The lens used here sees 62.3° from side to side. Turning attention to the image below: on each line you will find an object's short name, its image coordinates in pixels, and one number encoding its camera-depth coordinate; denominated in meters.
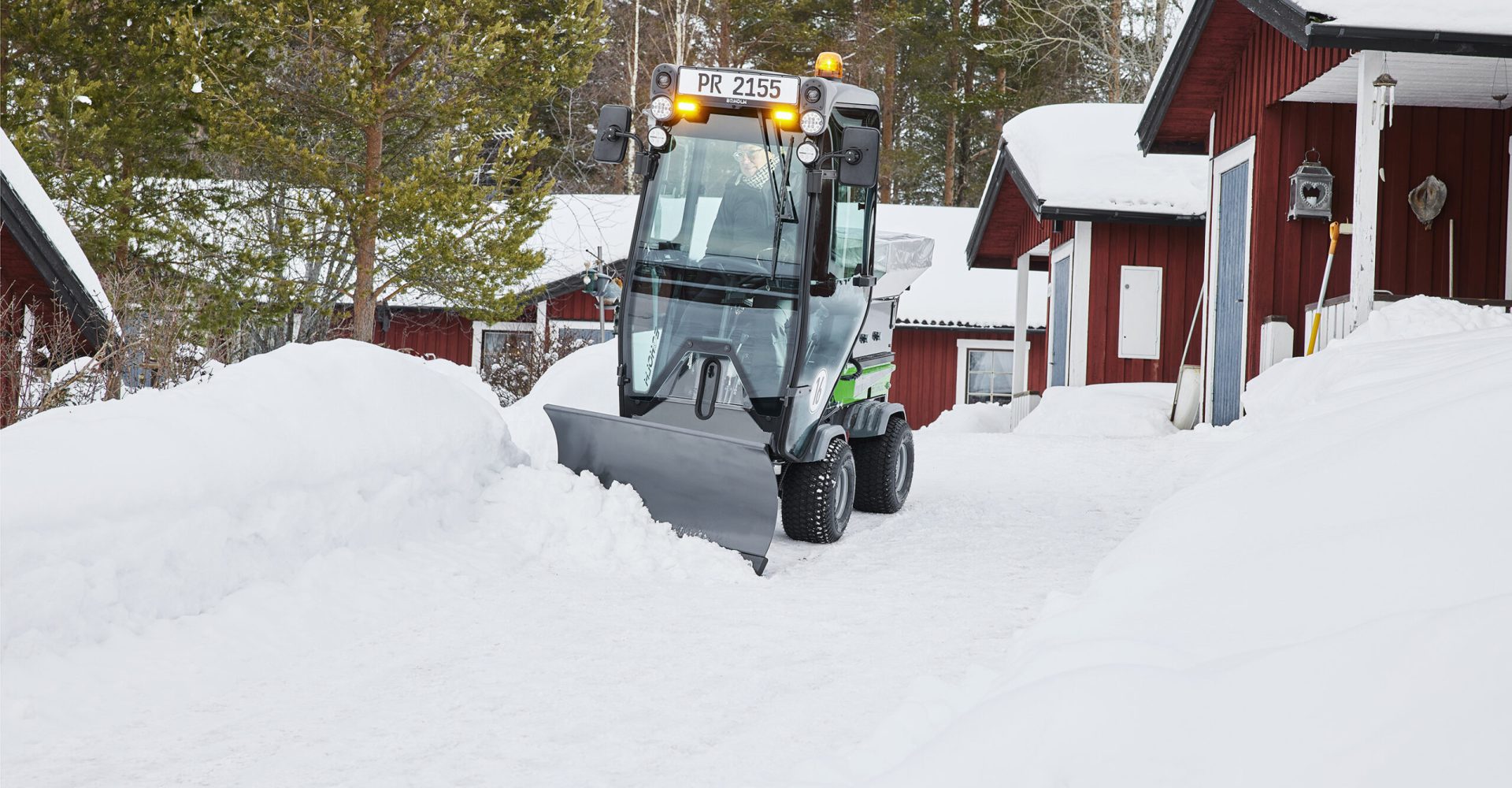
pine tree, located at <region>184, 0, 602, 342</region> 15.71
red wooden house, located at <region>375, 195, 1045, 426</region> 23.56
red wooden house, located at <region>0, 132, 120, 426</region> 11.22
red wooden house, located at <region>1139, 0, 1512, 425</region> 9.61
